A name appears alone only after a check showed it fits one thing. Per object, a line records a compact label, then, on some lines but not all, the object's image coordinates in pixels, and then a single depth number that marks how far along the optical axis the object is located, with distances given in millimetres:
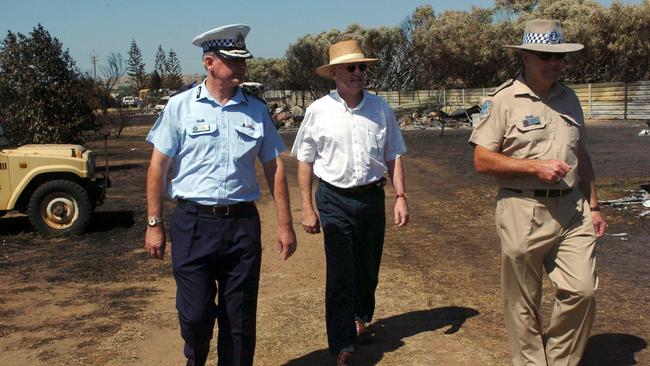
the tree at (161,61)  95312
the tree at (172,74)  88194
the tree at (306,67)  54594
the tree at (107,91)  29030
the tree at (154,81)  86138
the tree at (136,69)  77062
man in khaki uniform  4047
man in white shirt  4836
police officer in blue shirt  3971
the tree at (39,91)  19406
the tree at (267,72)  71750
